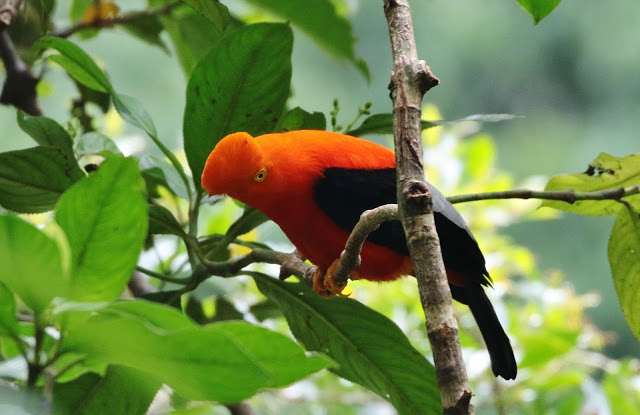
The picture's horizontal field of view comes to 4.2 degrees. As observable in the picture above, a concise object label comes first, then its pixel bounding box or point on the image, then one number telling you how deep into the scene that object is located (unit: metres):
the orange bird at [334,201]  5.73
